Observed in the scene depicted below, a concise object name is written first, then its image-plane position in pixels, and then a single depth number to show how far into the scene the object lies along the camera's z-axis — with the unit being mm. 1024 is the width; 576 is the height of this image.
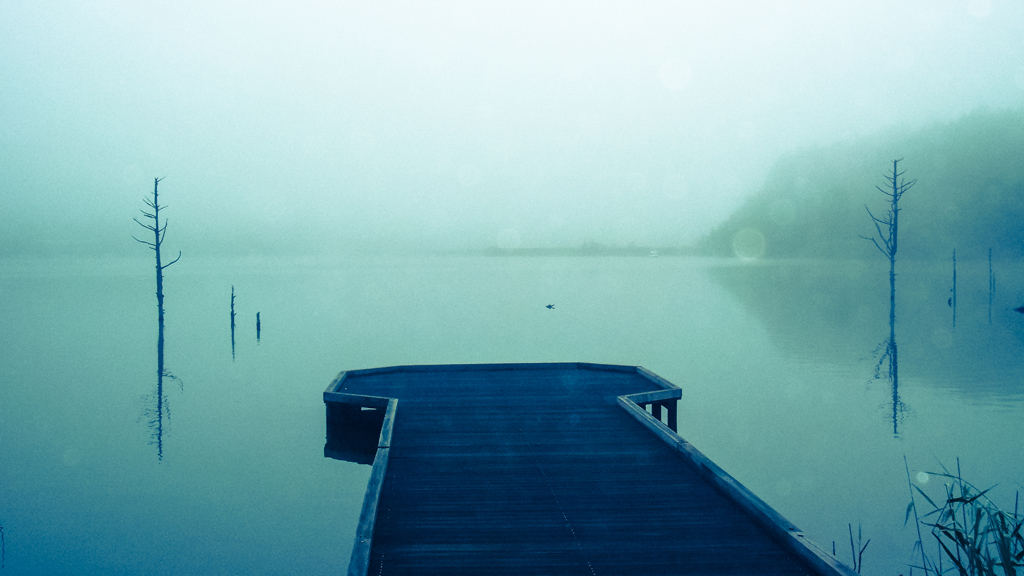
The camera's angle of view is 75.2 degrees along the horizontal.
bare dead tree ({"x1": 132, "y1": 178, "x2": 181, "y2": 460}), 15555
